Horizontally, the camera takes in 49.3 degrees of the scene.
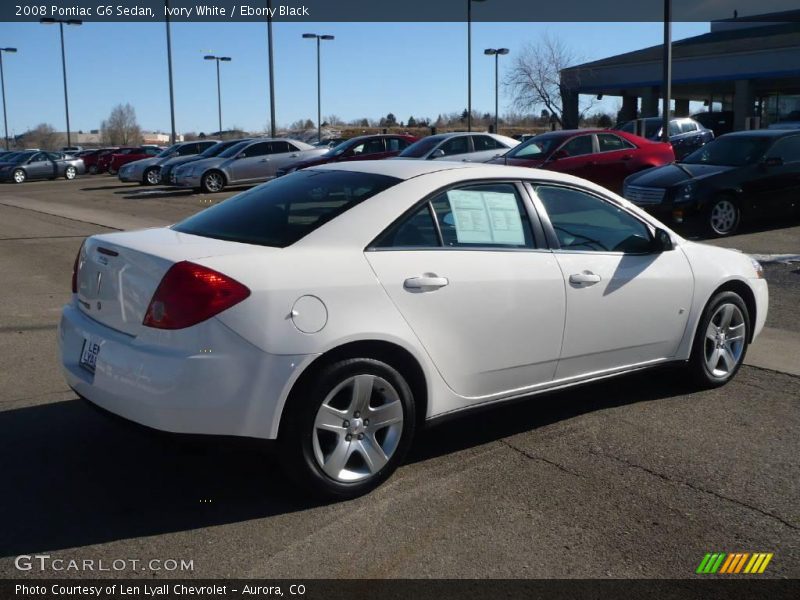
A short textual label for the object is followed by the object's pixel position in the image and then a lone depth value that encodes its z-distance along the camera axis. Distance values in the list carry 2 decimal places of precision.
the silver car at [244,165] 26.83
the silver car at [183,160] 30.21
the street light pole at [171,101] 41.00
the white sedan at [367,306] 3.82
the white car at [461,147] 20.20
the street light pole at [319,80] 53.83
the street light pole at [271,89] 31.20
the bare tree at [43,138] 120.99
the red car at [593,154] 16.91
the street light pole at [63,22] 52.56
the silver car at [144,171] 33.34
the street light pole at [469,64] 41.15
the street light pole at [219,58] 62.08
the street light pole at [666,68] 20.69
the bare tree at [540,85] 56.38
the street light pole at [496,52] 54.68
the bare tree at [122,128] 111.28
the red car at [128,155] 41.31
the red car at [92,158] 45.44
